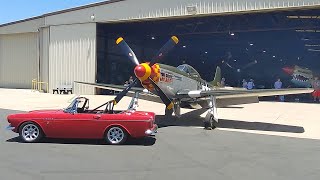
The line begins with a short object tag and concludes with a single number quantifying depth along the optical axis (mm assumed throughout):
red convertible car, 9953
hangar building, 28155
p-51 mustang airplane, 12773
